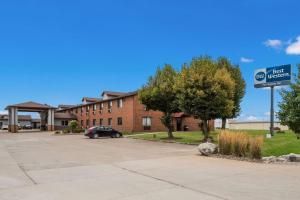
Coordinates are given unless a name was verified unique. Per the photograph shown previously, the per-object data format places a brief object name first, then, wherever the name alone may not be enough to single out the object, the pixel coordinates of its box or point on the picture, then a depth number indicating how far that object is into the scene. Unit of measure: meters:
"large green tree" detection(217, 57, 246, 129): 28.18
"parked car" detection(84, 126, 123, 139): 26.24
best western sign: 20.87
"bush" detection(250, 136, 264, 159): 10.48
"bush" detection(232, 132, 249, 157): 10.93
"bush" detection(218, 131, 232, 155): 11.34
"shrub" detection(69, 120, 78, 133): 36.96
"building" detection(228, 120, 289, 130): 38.71
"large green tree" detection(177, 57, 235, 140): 17.98
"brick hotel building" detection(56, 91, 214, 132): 32.37
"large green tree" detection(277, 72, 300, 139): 9.91
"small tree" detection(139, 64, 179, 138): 22.40
